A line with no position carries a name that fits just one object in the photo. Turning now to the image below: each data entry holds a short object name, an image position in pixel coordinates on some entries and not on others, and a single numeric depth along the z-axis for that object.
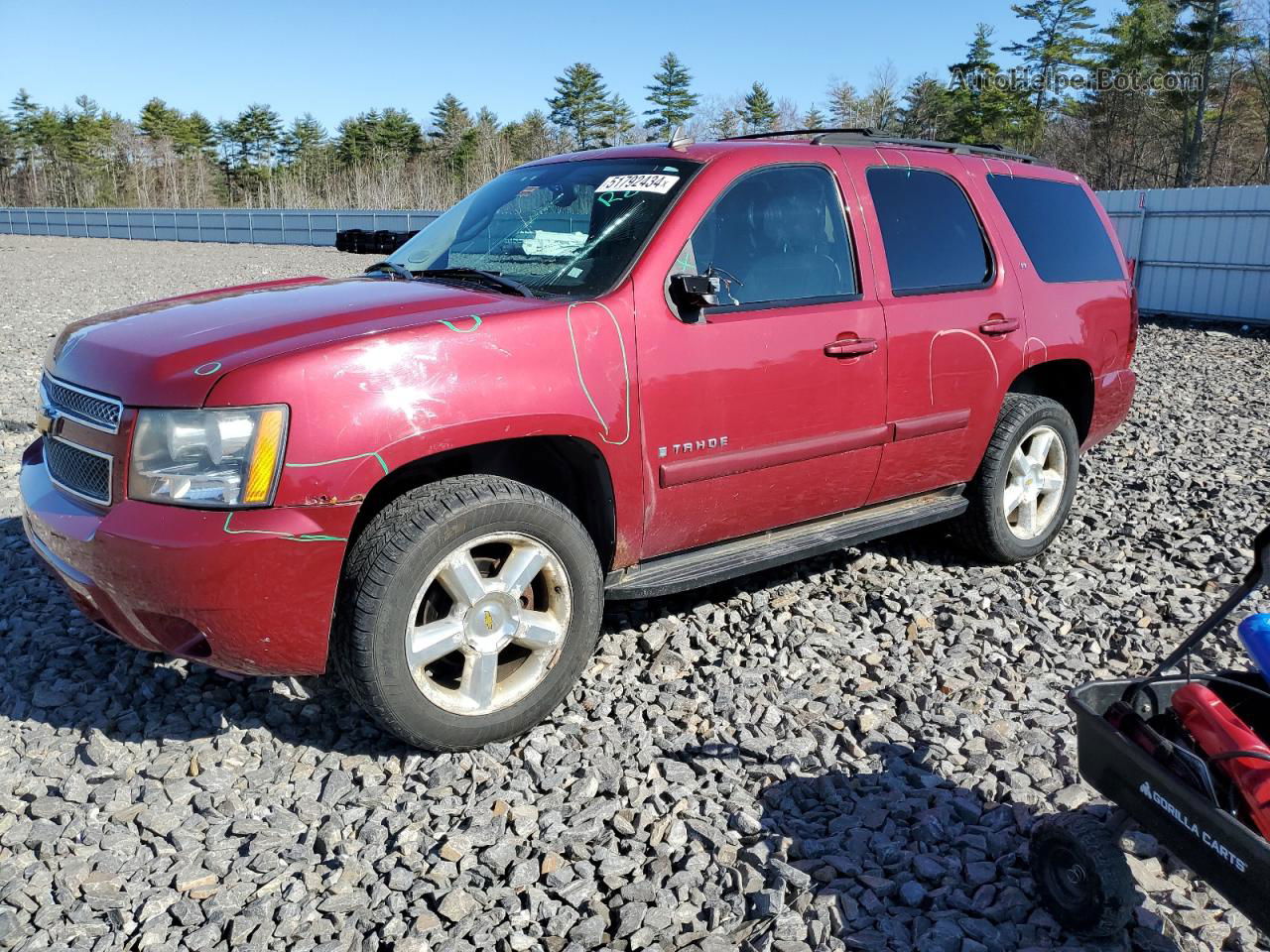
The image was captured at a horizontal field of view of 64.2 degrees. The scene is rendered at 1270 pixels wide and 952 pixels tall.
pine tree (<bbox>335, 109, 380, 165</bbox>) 69.62
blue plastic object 2.30
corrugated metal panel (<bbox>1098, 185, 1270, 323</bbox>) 14.20
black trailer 2.06
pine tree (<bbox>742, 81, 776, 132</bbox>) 60.78
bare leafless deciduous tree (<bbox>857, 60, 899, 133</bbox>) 52.11
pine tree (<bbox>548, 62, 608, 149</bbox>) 64.69
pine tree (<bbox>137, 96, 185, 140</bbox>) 78.94
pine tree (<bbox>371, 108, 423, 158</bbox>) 69.06
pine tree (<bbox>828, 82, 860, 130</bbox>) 53.06
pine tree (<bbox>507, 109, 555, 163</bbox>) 58.34
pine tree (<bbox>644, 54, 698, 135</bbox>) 61.34
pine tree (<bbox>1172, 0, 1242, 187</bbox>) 42.06
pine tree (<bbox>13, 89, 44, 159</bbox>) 76.56
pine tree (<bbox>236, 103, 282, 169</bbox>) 76.25
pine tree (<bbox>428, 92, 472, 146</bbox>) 67.81
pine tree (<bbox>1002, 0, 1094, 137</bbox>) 51.78
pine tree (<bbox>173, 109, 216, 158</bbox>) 76.56
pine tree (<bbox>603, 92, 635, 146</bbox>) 64.18
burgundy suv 2.75
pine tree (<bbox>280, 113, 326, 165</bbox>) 78.50
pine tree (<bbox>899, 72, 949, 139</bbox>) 54.06
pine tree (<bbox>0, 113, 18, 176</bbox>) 76.00
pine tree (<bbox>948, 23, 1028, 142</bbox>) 52.19
